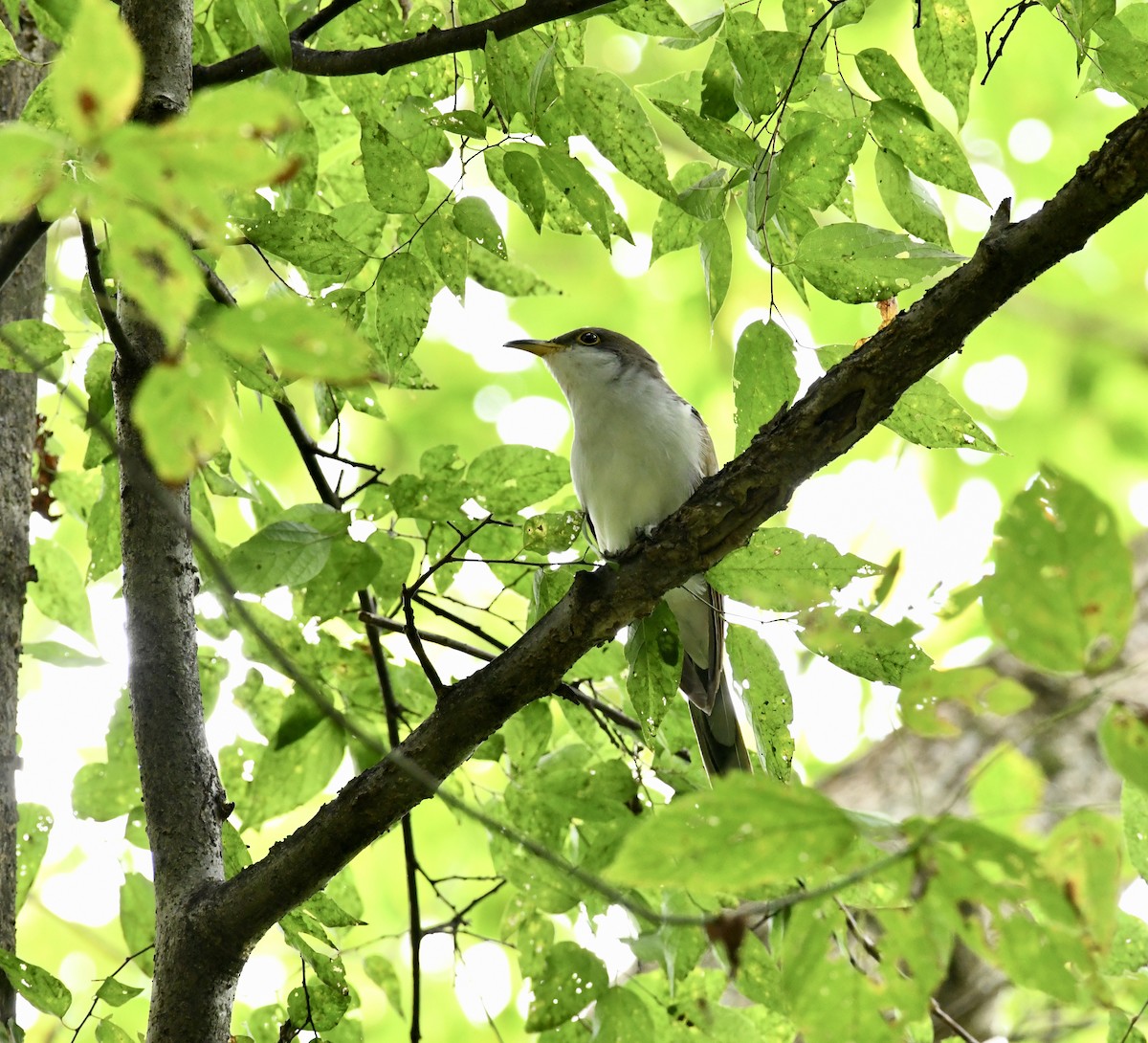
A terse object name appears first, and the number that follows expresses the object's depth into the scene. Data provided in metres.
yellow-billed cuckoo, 9.40
